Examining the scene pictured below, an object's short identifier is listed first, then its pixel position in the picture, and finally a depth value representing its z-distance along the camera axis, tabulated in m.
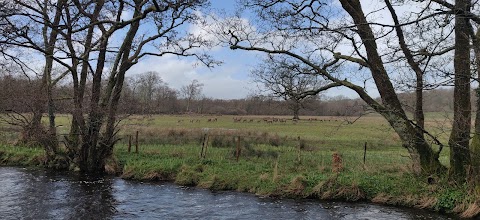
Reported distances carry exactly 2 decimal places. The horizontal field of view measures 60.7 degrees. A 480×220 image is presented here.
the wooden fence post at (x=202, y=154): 18.78
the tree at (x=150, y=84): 77.94
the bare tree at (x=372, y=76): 13.58
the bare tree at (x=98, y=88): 17.95
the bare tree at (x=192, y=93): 112.31
